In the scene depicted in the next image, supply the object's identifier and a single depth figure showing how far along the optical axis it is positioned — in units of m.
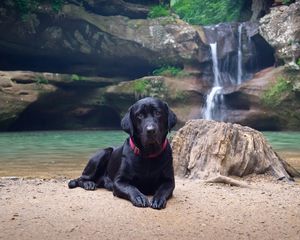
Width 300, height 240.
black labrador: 4.29
